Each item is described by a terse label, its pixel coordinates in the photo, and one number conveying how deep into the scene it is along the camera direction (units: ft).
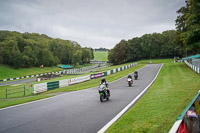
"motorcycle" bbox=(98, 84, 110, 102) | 33.27
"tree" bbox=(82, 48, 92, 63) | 405.22
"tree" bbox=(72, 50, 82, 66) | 331.77
